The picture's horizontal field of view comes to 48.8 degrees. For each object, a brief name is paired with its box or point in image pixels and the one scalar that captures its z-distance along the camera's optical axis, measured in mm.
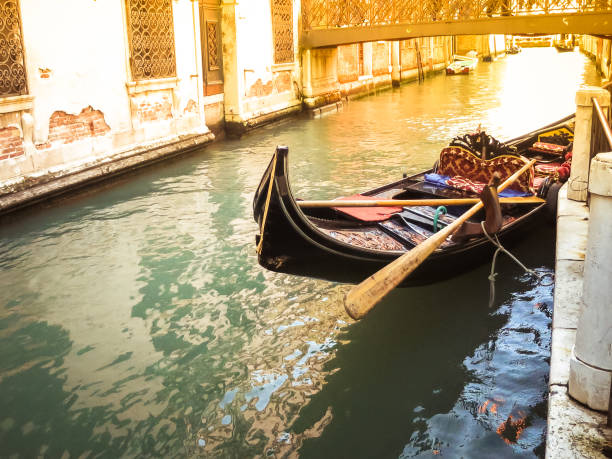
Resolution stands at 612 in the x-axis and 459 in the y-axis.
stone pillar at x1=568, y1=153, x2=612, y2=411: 1823
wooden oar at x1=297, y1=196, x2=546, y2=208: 4070
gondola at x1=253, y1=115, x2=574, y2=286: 3373
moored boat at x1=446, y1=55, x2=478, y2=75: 21984
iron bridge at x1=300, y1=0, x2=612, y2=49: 9641
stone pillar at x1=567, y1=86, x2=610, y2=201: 4176
